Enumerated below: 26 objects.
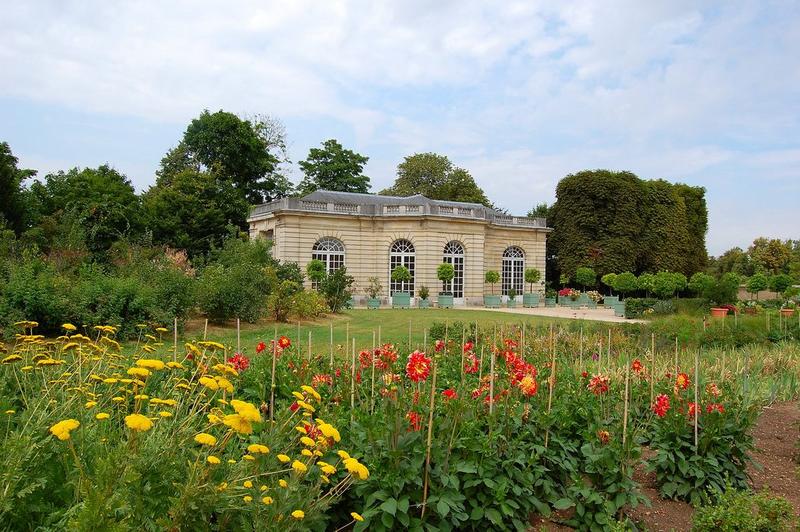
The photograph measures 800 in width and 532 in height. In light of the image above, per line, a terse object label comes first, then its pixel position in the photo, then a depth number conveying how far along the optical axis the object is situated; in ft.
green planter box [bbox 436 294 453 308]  86.02
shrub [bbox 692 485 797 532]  9.96
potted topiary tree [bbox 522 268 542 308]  93.81
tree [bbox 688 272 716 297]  77.82
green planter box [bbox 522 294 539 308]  93.71
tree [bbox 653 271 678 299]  76.79
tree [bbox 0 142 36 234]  69.51
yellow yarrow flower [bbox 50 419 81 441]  5.67
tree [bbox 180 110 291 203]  109.70
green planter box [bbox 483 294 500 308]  91.15
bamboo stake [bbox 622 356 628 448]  11.81
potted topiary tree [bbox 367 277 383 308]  82.38
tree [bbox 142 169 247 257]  97.19
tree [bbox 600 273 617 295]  94.99
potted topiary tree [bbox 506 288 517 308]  92.58
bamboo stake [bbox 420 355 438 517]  9.37
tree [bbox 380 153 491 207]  131.54
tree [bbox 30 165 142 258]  73.68
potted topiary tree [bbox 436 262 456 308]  86.17
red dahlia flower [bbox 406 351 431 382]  11.74
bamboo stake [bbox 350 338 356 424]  11.11
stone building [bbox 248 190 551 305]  86.33
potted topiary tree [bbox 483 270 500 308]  91.25
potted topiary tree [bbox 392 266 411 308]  84.49
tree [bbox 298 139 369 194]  124.67
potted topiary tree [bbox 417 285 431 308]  85.51
